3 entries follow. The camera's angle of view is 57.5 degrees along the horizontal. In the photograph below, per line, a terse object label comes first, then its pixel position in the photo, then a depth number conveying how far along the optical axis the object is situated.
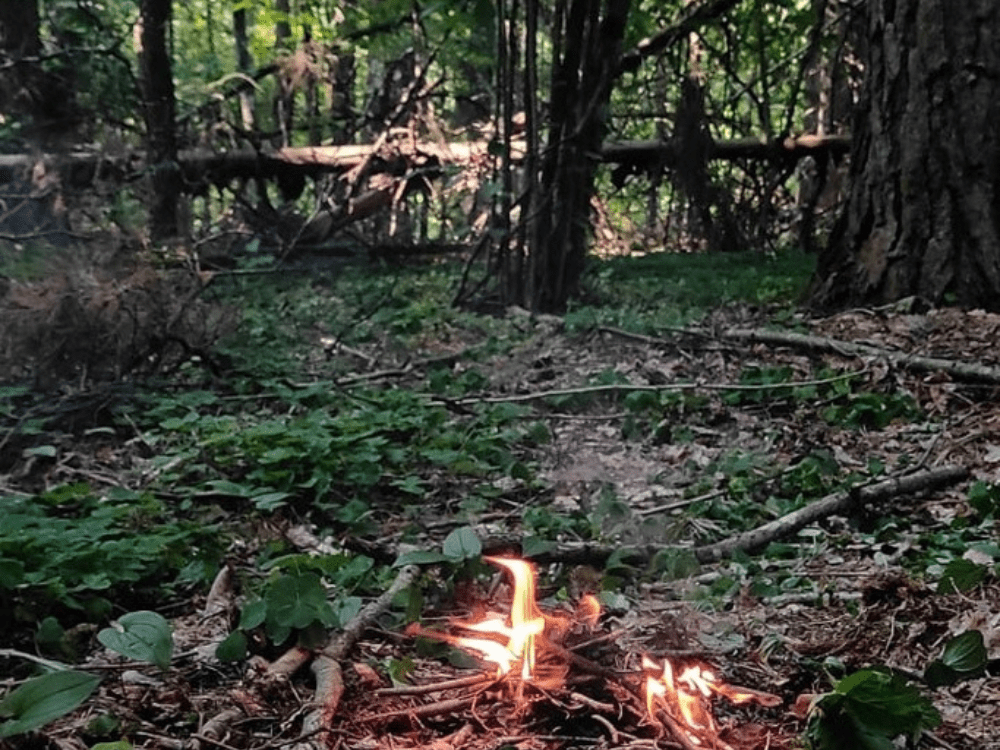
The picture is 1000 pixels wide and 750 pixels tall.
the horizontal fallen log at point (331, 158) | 10.02
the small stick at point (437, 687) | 1.85
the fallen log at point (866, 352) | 4.19
